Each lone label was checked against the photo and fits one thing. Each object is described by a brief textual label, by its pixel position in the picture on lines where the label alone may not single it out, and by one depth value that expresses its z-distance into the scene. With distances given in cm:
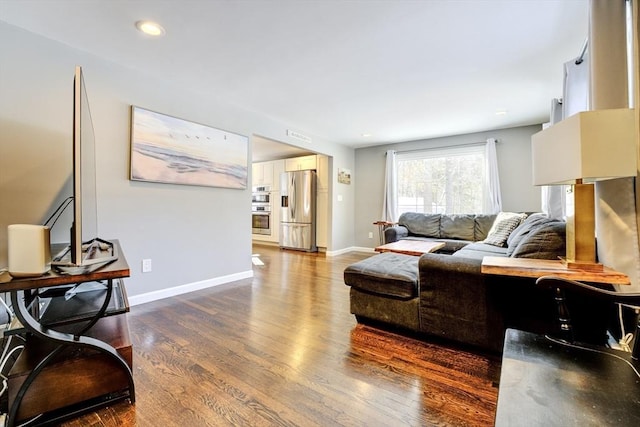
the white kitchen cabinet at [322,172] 583
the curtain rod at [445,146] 492
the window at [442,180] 501
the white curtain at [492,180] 464
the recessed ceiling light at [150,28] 203
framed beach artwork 271
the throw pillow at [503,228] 357
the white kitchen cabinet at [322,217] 591
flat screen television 110
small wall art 592
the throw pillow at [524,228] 235
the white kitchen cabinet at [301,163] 614
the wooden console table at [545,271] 125
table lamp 119
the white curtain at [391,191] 569
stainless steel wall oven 695
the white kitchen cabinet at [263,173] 692
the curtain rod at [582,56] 207
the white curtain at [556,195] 292
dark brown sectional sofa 167
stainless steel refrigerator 602
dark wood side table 113
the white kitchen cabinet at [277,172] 671
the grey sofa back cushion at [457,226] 451
